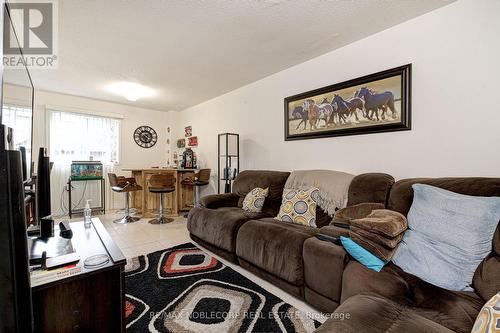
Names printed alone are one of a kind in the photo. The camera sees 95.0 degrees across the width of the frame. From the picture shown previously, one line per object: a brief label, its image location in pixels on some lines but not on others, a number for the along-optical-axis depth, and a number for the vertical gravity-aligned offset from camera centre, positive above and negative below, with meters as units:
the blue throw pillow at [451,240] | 1.23 -0.44
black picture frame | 2.07 +0.54
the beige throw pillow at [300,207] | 2.22 -0.43
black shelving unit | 3.75 +0.17
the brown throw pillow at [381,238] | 1.32 -0.44
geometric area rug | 1.46 -1.02
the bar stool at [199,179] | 4.25 -0.28
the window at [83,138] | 4.20 +0.54
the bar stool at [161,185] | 3.82 -0.34
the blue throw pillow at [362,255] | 1.32 -0.55
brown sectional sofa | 0.97 -0.64
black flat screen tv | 0.70 -0.27
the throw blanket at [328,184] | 2.21 -0.22
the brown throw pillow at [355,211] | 1.76 -0.38
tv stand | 0.98 -0.63
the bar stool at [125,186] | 3.95 -0.38
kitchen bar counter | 4.34 -0.64
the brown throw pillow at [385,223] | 1.34 -0.36
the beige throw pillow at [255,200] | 2.69 -0.43
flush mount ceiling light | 3.69 +1.29
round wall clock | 5.18 +0.65
